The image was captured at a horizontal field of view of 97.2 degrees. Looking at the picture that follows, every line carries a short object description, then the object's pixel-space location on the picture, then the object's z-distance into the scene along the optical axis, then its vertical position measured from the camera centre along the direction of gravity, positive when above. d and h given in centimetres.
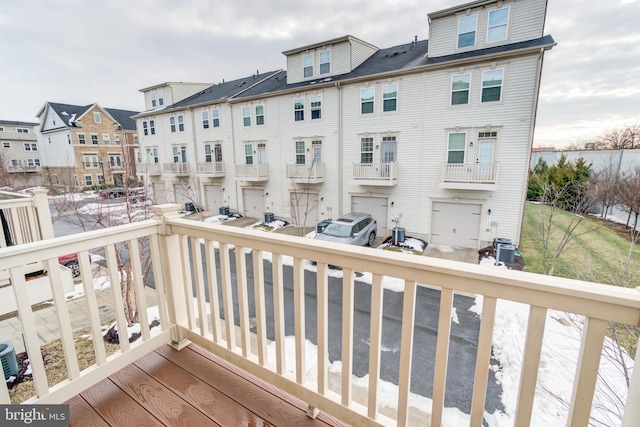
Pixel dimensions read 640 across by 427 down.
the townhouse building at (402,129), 830 +119
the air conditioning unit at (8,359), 344 -239
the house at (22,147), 2500 +149
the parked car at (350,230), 798 -200
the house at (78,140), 2295 +198
